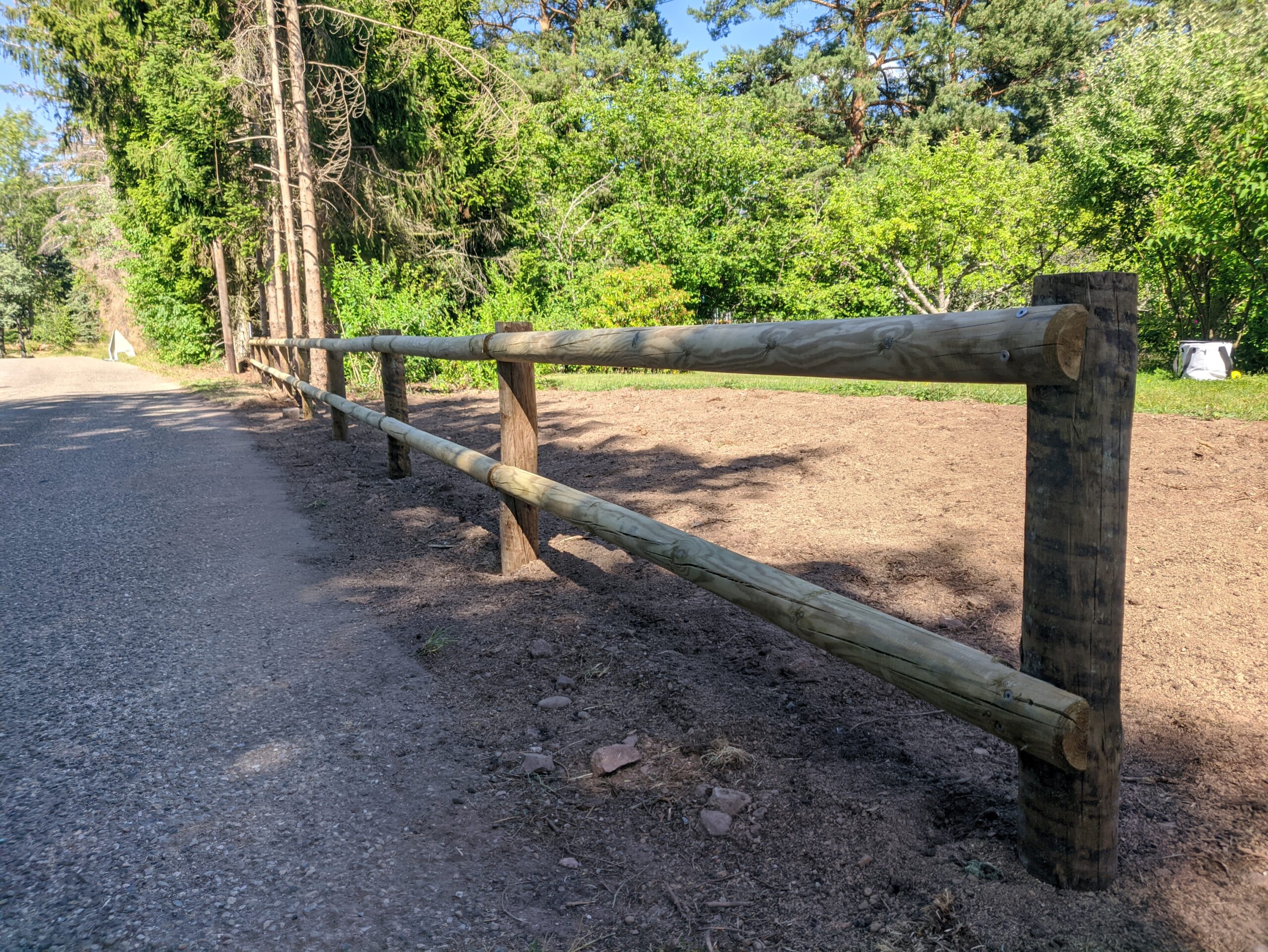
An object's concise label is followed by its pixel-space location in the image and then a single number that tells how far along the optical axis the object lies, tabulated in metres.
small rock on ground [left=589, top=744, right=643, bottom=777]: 2.26
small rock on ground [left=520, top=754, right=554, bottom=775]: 2.27
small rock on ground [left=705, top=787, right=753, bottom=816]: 2.05
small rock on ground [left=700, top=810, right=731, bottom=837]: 1.99
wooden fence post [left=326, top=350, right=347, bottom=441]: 7.93
